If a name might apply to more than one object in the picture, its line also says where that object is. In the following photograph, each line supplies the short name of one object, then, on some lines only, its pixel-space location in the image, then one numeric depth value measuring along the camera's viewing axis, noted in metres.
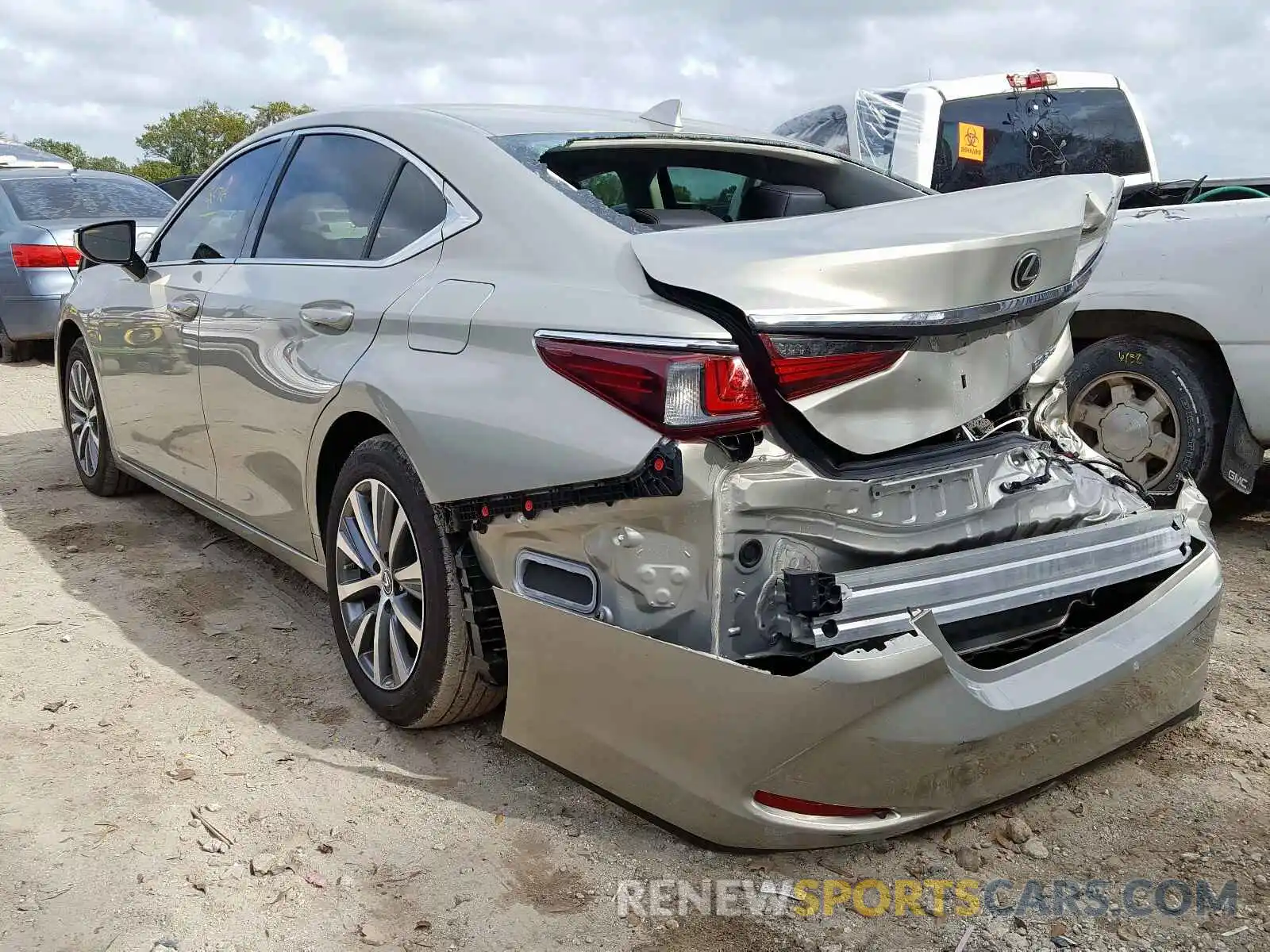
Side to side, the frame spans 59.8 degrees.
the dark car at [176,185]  14.11
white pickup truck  4.00
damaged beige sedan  2.08
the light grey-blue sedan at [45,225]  8.95
